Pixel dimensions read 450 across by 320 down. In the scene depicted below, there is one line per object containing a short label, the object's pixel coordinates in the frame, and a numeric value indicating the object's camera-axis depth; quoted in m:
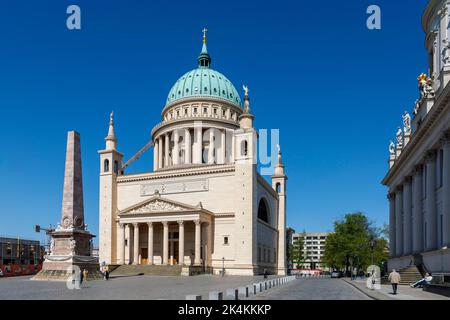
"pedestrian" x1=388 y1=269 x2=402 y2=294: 27.53
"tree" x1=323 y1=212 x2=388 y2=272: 82.81
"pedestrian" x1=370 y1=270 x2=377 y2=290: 35.88
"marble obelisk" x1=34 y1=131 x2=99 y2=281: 41.16
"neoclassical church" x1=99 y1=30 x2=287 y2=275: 69.25
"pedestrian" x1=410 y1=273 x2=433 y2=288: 30.56
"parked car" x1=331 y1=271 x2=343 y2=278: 80.62
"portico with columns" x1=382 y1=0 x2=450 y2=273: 32.22
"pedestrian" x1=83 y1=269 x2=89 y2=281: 42.28
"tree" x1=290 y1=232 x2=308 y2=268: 152.56
